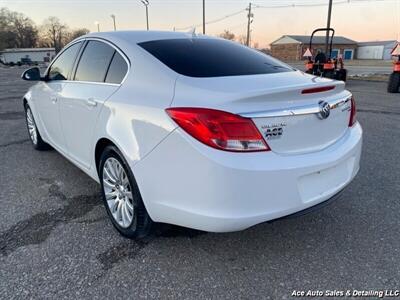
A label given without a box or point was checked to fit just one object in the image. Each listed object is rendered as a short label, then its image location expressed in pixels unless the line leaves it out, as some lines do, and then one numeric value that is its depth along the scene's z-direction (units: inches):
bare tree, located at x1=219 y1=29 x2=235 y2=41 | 2977.4
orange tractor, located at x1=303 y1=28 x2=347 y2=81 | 536.1
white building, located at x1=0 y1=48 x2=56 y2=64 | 3041.3
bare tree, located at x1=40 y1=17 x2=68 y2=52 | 4062.5
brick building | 2685.3
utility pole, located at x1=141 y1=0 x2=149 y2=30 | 1501.7
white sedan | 79.4
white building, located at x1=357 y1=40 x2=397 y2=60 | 2994.6
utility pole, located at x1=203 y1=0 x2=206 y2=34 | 1323.8
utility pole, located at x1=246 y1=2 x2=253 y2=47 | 2003.3
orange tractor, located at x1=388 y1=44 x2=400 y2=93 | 446.3
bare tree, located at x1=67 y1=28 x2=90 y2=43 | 3728.3
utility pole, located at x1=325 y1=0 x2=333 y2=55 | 690.9
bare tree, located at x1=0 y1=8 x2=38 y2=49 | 3521.4
